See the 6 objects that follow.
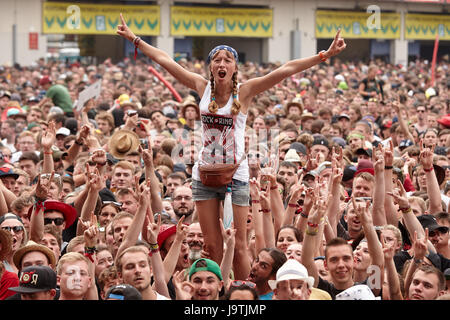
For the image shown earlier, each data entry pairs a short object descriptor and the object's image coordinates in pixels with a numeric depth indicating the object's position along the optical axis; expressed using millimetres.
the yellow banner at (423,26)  41350
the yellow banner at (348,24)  39594
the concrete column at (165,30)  36969
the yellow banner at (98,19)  34375
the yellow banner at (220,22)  37438
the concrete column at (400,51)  42312
